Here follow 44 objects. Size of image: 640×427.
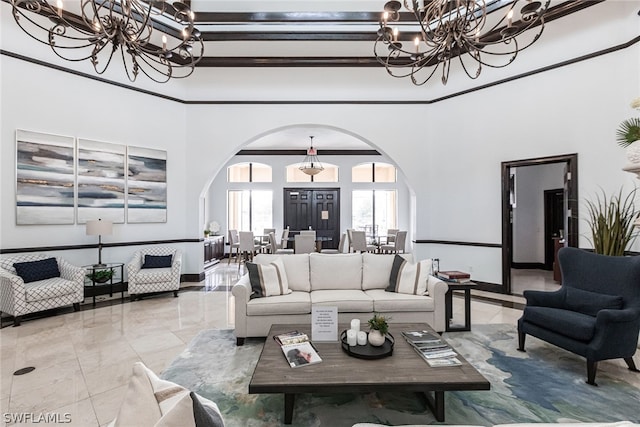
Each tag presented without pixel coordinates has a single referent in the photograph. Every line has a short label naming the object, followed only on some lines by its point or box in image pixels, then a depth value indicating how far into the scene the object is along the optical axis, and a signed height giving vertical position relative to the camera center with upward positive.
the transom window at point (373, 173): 10.99 +1.52
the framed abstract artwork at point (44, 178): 4.45 +0.57
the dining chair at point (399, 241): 8.59 -0.69
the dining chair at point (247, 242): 8.32 -0.69
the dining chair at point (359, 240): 8.38 -0.65
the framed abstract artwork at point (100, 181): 5.05 +0.60
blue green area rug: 2.17 -1.40
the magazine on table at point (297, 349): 2.23 -1.01
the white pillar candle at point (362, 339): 2.43 -0.95
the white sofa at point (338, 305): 3.43 -1.00
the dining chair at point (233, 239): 8.99 -0.67
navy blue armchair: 2.62 -0.89
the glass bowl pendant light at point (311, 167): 9.15 +1.44
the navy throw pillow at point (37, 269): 4.24 -0.74
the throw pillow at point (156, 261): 5.46 -0.79
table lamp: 4.72 -0.18
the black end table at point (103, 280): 4.86 -1.05
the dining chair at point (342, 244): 8.84 -0.79
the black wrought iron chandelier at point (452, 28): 2.57 +1.67
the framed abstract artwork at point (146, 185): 5.62 +0.58
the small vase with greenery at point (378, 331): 2.38 -0.89
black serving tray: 2.27 -1.01
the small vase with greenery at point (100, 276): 4.83 -0.93
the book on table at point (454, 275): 3.83 -0.74
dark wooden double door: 10.53 +0.24
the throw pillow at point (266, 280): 3.62 -0.75
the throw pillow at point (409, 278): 3.70 -0.74
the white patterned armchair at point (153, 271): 5.08 -0.92
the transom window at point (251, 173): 10.79 +1.50
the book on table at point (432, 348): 2.20 -1.01
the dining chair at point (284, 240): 8.82 -0.67
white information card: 2.53 -0.88
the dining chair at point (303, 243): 7.51 -0.65
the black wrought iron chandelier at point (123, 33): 2.69 +2.59
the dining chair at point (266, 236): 9.13 -0.60
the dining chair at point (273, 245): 8.14 -0.76
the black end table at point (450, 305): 3.71 -1.07
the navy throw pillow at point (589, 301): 2.94 -0.83
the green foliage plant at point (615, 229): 3.54 -0.16
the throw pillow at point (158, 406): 0.89 -0.58
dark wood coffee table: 1.95 -1.04
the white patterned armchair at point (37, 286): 3.93 -0.92
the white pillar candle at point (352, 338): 2.42 -0.95
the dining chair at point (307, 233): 7.82 -0.44
